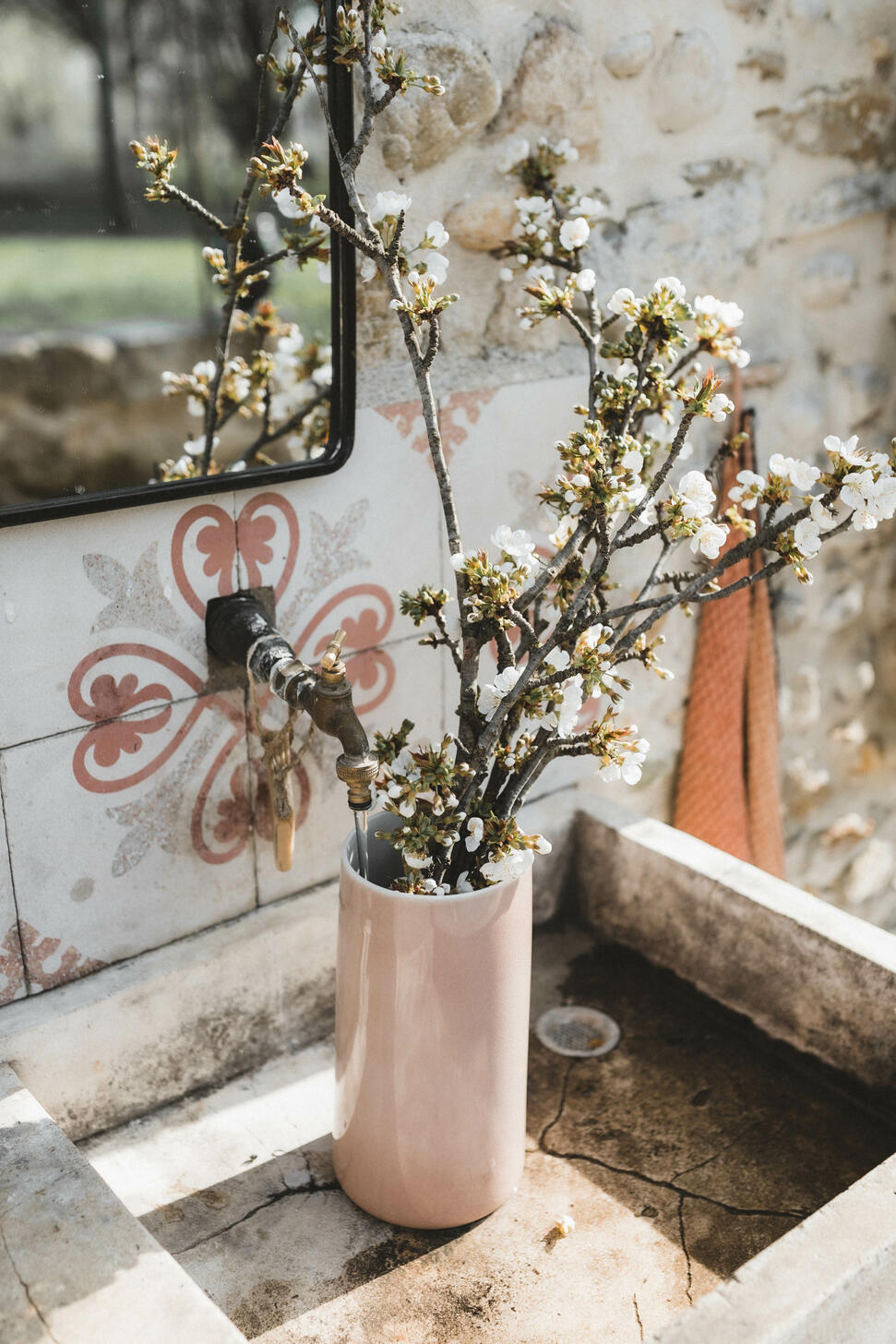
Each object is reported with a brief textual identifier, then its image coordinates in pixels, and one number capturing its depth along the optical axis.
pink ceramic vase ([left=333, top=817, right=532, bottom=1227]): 1.00
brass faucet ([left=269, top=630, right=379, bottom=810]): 1.02
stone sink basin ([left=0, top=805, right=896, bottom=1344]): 0.83
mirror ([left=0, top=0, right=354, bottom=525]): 0.96
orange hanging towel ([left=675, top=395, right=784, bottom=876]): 1.75
